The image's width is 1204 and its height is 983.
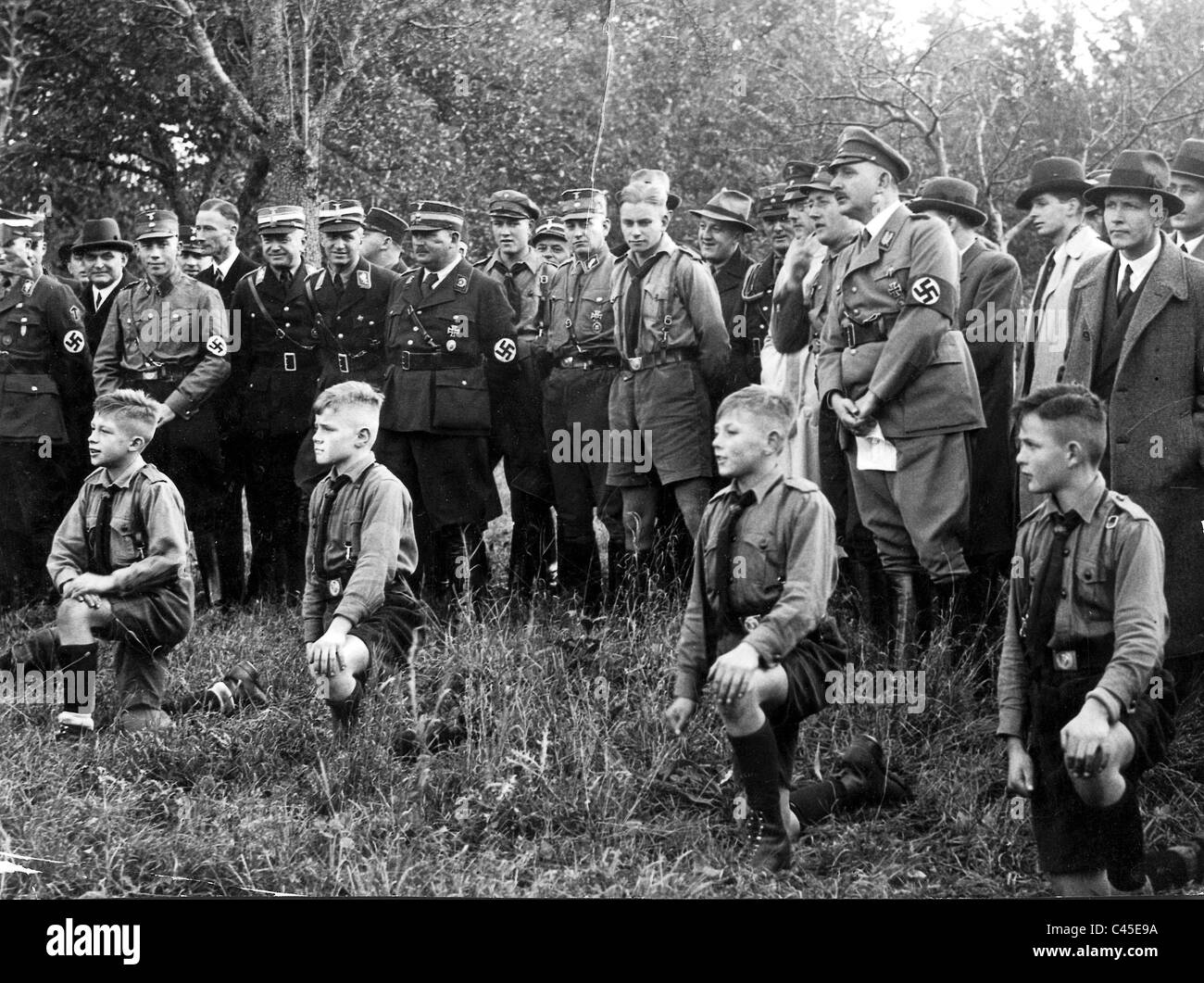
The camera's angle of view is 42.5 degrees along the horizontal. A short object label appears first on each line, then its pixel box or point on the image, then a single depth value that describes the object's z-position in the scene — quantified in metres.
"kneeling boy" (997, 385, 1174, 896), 4.25
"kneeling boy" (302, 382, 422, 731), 5.37
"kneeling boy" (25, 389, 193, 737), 5.66
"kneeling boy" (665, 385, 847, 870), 4.49
